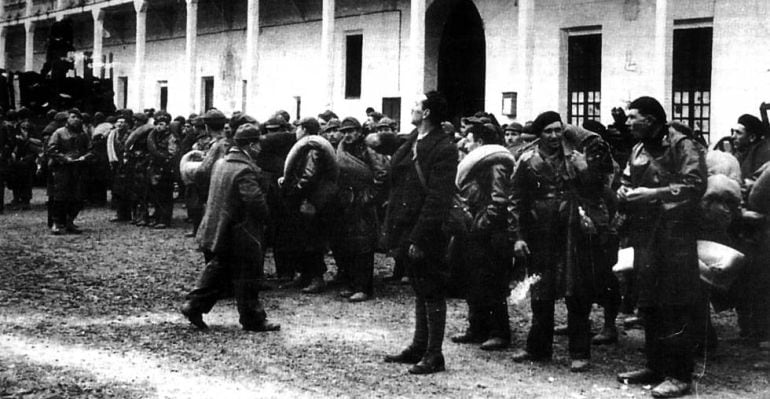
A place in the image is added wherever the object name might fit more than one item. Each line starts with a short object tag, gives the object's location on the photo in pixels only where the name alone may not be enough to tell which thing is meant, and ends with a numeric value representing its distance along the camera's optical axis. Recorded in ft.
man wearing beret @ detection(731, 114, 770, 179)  27.12
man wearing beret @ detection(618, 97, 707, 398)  19.25
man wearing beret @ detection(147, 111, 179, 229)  48.16
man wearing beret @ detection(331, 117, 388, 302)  30.68
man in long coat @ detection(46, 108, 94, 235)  44.80
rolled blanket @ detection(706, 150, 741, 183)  24.12
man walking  24.49
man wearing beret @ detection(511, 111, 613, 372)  21.15
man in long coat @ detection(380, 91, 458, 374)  20.24
